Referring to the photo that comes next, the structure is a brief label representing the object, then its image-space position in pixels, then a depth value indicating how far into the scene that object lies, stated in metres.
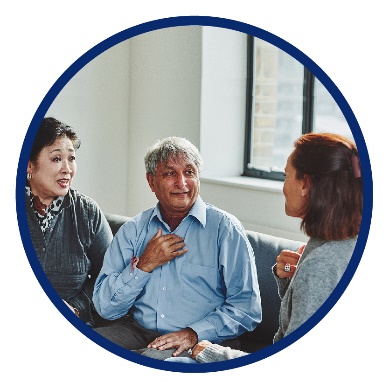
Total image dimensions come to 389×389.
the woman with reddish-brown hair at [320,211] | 1.55
